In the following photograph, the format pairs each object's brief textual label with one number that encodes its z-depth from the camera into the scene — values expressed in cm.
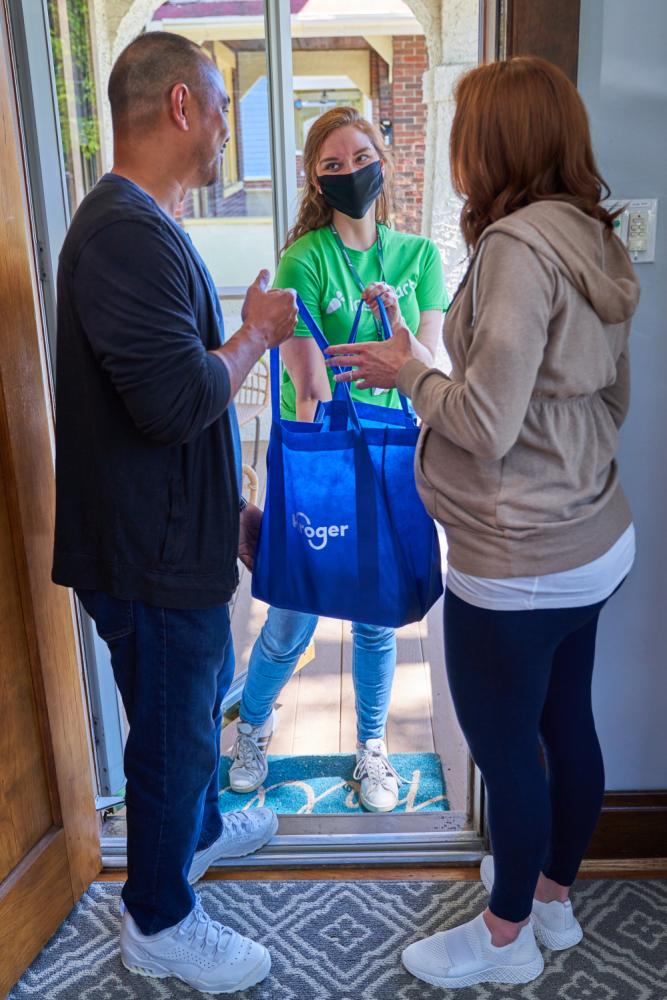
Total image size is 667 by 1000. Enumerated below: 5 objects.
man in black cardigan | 113
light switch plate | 147
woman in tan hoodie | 106
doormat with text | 204
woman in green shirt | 171
